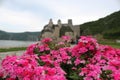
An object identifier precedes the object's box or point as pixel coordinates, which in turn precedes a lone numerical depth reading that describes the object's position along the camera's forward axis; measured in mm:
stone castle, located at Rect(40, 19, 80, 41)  29019
